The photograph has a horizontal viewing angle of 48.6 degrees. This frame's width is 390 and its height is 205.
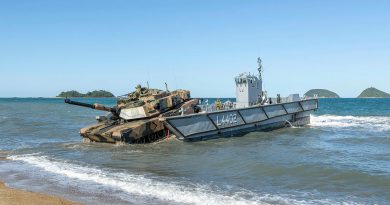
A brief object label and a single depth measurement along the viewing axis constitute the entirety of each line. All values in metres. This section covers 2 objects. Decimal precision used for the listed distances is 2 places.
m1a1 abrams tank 24.14
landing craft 24.61
